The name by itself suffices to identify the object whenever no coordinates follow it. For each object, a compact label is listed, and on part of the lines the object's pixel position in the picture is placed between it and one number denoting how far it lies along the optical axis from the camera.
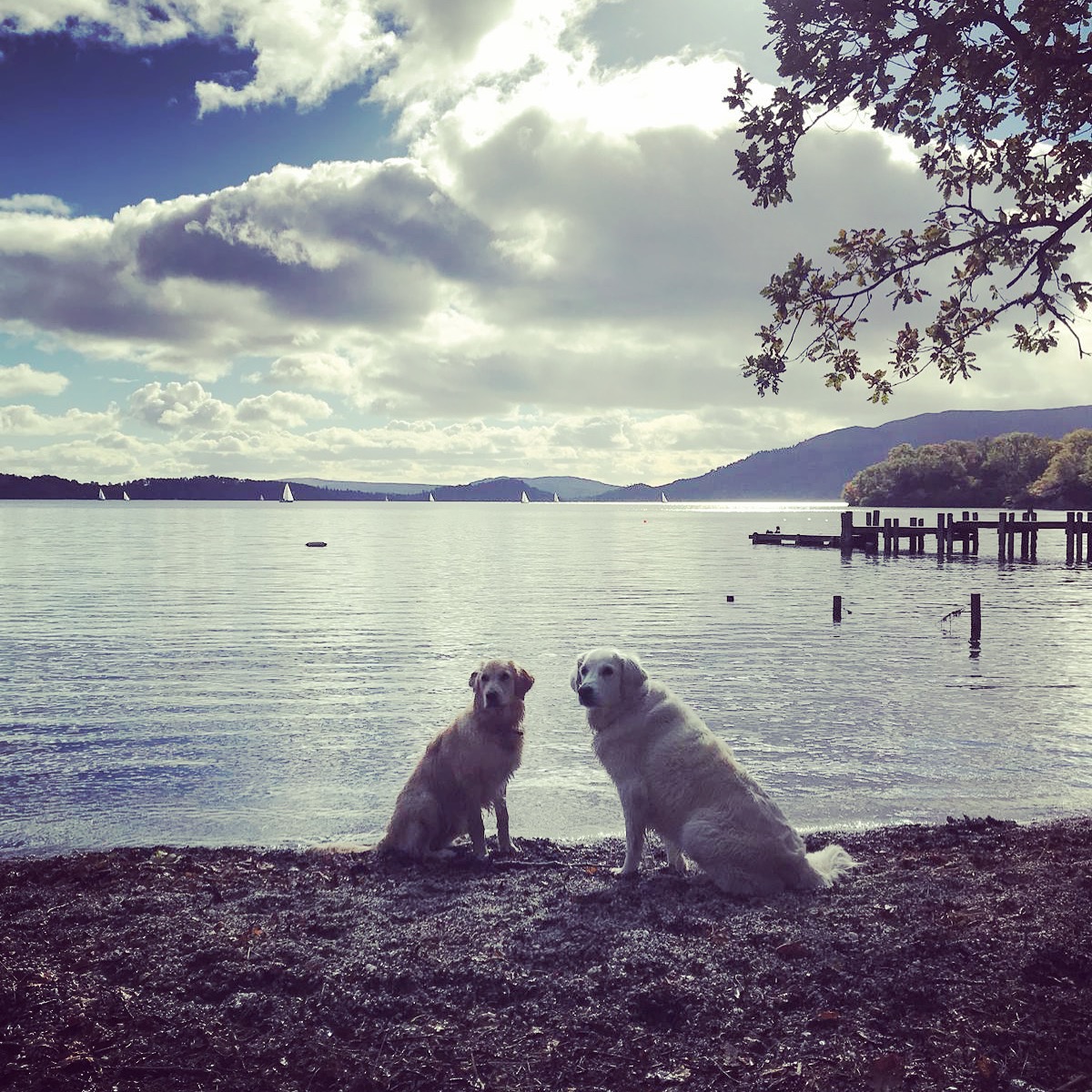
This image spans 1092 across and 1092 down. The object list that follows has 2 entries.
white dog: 6.65
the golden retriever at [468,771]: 7.90
